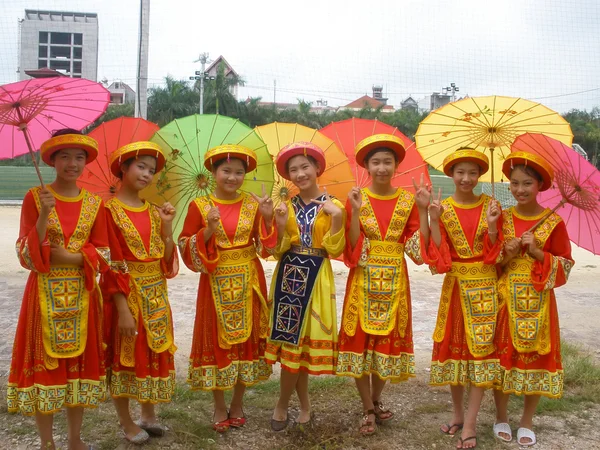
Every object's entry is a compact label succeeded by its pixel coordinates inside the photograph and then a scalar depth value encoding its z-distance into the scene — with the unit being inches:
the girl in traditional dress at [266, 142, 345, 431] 145.3
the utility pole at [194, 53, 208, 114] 1014.5
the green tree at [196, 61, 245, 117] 1332.4
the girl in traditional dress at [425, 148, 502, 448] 143.9
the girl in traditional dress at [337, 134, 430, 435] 145.3
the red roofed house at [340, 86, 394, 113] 1895.7
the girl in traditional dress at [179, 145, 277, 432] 143.3
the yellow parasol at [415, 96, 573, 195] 151.4
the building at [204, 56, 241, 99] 1352.9
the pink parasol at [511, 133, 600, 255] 134.6
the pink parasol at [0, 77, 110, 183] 122.9
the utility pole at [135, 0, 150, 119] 440.5
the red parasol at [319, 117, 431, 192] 162.9
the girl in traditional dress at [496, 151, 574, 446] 140.6
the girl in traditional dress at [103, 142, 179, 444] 135.6
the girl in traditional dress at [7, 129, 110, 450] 124.1
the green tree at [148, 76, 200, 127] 1284.4
